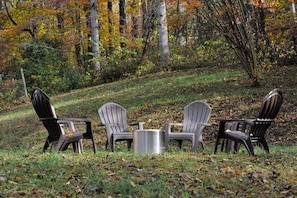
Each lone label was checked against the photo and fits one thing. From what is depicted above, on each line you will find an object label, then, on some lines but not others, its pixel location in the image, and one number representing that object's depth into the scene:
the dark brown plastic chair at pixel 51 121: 7.91
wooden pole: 21.92
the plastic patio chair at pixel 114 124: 8.91
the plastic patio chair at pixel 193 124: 8.77
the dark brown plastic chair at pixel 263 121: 7.55
